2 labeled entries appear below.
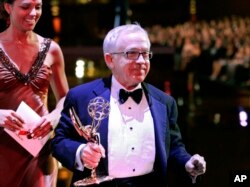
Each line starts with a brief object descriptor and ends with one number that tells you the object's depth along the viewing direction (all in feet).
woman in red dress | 7.47
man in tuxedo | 6.80
